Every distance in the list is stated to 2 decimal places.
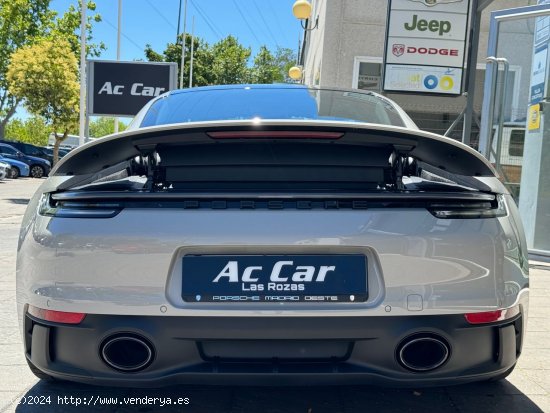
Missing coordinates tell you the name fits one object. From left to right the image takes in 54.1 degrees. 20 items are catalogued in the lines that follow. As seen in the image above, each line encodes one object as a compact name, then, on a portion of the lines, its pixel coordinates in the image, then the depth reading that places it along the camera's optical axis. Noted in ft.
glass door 22.97
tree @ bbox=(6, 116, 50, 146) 224.33
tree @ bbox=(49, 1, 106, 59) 106.11
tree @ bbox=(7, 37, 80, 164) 67.41
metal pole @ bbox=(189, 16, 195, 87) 128.34
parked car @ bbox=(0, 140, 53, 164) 92.58
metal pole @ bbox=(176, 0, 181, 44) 142.20
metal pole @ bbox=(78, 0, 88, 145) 47.34
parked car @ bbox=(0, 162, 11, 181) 72.95
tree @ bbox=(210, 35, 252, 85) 145.89
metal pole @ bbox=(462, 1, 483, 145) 25.57
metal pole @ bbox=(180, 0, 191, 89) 122.71
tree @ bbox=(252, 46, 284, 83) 157.89
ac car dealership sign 32.68
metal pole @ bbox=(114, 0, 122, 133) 65.04
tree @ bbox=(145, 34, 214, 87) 142.22
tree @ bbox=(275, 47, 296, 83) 172.45
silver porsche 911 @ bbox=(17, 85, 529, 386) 6.10
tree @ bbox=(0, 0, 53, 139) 101.65
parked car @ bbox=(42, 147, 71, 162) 97.26
